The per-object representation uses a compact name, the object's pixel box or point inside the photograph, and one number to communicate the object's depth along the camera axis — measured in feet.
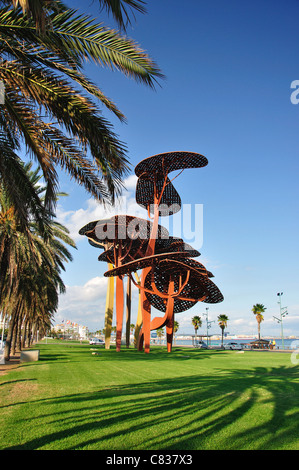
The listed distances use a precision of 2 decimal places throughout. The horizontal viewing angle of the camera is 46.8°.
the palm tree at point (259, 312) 210.18
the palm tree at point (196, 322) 245.86
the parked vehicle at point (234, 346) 178.69
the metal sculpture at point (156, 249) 99.62
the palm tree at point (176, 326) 270.73
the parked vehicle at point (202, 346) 187.42
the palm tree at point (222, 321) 229.21
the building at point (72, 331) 393.91
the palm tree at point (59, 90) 17.28
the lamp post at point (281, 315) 181.47
